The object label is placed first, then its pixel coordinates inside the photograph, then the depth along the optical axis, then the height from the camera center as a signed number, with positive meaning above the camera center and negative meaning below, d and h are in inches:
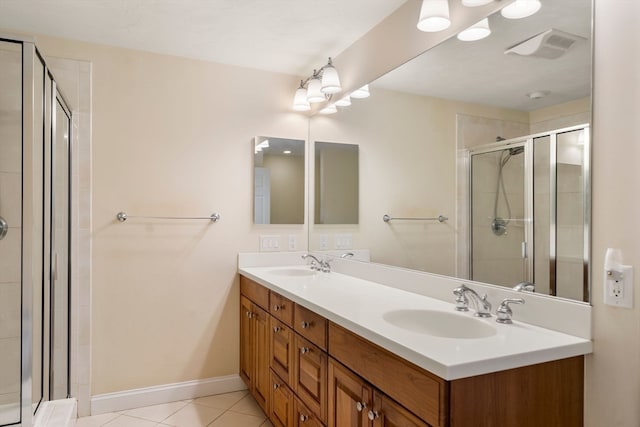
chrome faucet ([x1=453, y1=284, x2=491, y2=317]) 58.2 -13.5
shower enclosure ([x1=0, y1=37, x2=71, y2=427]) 65.1 -2.5
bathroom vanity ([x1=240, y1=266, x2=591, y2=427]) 40.5 -18.7
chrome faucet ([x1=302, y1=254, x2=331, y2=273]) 106.0 -14.6
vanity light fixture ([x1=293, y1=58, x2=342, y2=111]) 97.4 +31.5
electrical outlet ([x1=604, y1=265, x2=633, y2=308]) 43.7 -8.2
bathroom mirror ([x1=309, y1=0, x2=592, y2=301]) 50.9 +13.1
